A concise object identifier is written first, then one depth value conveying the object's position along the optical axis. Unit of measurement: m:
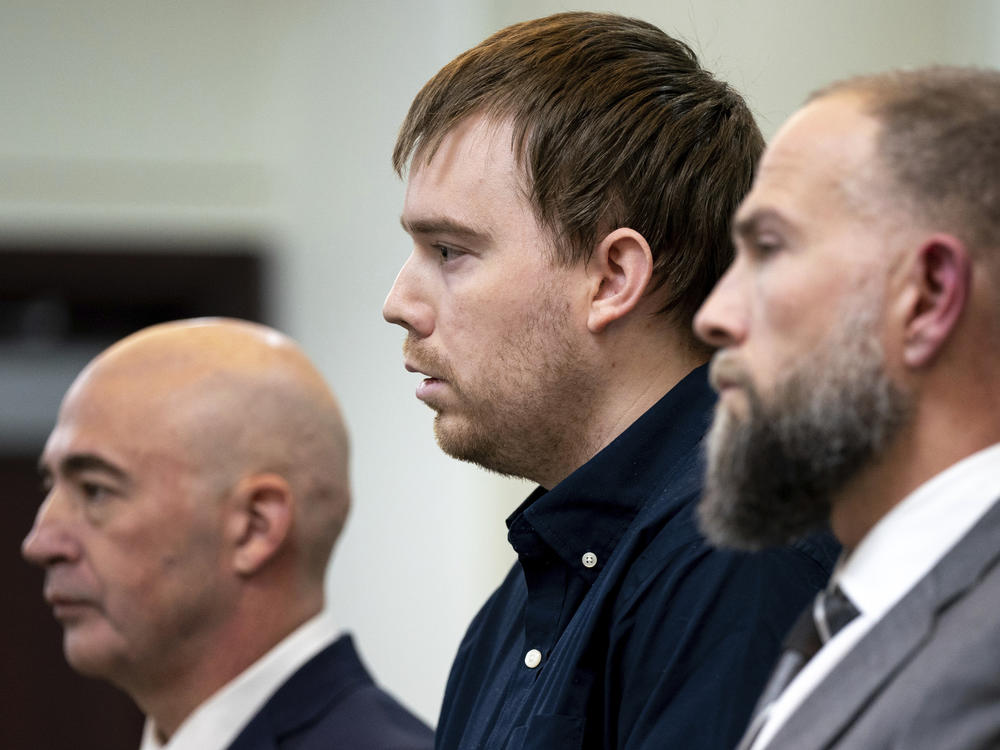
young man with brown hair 3.41
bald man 3.64
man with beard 3.14
